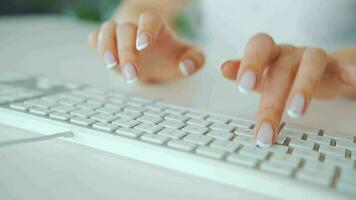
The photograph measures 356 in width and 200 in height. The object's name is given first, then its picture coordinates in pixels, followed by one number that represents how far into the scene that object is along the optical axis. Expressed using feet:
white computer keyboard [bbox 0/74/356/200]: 0.89
